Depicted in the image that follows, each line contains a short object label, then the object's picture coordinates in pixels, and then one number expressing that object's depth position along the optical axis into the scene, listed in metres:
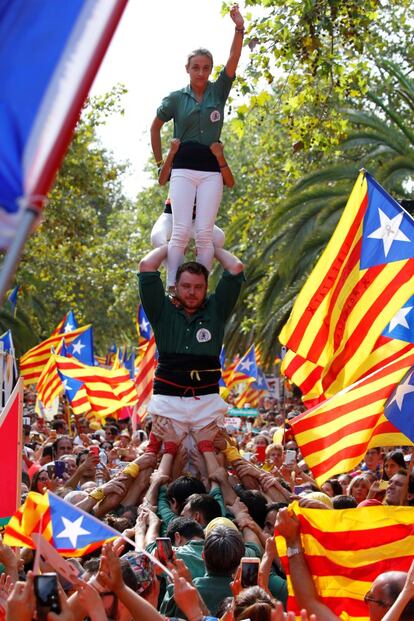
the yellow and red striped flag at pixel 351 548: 6.05
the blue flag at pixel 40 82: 3.01
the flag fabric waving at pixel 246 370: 27.08
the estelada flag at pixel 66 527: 5.72
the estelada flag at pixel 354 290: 9.36
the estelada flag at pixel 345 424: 7.78
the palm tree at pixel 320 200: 20.98
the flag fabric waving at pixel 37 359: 22.02
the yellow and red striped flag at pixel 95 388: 17.16
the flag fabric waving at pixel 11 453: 7.40
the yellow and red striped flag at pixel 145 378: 16.75
